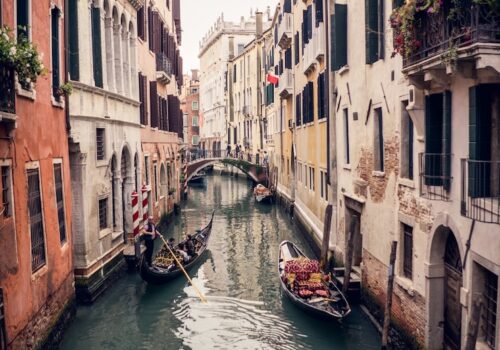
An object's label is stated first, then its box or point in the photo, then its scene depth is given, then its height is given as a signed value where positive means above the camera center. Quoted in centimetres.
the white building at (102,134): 1137 +34
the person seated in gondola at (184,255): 1493 -293
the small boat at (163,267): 1264 -298
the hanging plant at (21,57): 622 +110
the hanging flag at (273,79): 2904 +340
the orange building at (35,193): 695 -64
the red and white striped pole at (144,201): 1600 -155
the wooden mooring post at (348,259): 1132 -239
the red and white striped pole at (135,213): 1423 -167
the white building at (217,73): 5416 +764
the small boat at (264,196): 3098 -291
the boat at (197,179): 4294 -261
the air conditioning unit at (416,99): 769 +56
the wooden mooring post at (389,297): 838 -236
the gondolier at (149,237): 1323 -216
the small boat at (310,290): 1026 -296
